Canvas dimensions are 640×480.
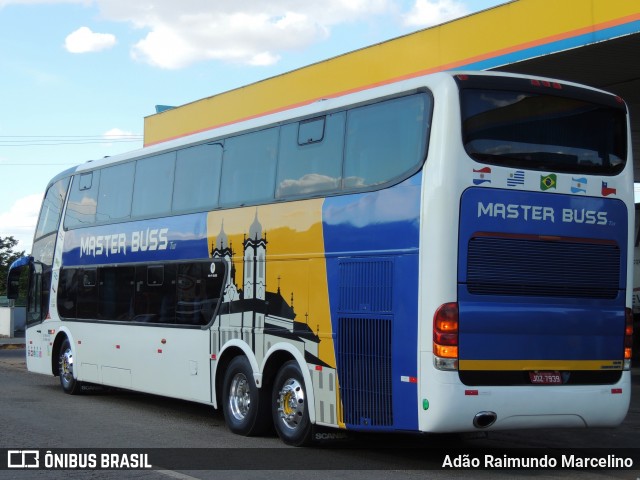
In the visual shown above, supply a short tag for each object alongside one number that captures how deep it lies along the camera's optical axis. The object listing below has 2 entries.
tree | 78.28
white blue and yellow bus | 9.66
